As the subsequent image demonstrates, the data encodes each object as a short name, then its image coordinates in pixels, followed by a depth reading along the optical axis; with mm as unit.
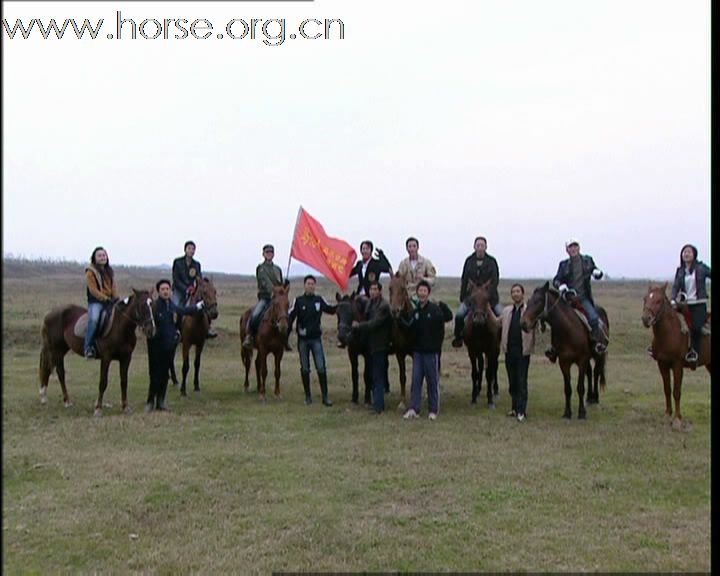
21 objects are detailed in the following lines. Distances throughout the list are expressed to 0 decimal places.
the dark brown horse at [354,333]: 11414
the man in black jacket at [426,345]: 10398
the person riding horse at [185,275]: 13000
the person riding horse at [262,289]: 12797
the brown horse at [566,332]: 10656
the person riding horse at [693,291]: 9727
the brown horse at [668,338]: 9758
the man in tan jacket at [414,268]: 11805
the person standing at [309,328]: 11828
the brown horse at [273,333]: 11914
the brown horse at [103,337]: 10578
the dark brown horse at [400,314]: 10789
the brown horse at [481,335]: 11211
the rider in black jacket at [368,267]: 11844
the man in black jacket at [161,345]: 11031
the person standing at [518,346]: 10617
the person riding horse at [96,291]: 10633
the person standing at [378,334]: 10867
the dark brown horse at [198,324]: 12797
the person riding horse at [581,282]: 10844
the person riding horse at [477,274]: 11719
